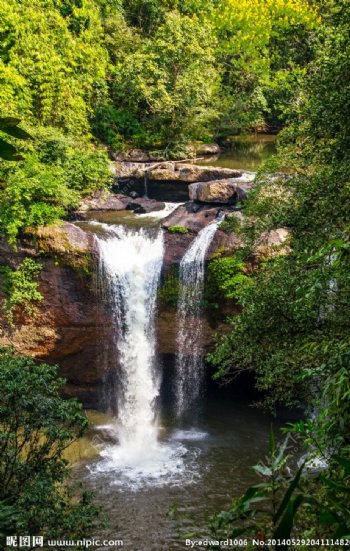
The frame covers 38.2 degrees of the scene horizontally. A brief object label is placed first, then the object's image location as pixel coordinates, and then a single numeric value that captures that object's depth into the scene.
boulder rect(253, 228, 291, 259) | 14.11
